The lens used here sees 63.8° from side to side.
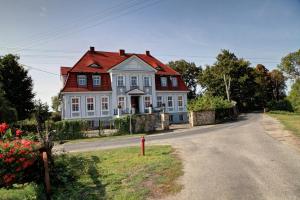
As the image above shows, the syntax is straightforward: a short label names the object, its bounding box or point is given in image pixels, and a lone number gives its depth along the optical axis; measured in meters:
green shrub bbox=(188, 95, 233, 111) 30.41
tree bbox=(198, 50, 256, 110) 53.47
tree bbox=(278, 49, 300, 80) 61.06
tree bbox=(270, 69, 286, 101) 66.50
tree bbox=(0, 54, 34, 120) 35.53
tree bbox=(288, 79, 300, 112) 45.61
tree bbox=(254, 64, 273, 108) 57.00
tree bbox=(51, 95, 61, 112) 78.22
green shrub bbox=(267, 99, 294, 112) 50.12
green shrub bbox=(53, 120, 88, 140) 23.59
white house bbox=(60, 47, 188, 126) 32.38
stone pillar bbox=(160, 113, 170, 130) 27.30
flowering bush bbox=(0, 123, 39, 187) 7.69
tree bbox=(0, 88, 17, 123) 25.41
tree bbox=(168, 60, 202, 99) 64.44
